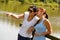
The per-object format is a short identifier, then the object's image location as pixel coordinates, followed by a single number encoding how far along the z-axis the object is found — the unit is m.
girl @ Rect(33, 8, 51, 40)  3.08
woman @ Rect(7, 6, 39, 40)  3.28
